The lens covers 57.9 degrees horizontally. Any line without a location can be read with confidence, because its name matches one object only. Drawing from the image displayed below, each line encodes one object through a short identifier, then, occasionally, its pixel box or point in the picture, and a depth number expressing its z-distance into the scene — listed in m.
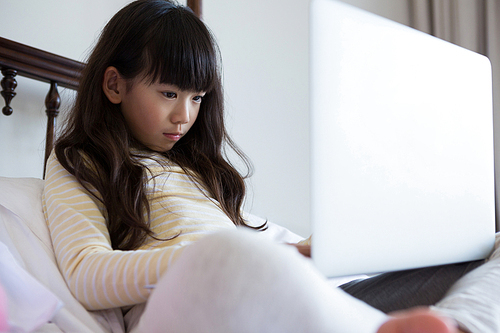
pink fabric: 0.44
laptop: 0.49
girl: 0.36
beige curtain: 1.76
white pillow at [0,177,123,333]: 0.59
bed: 0.55
